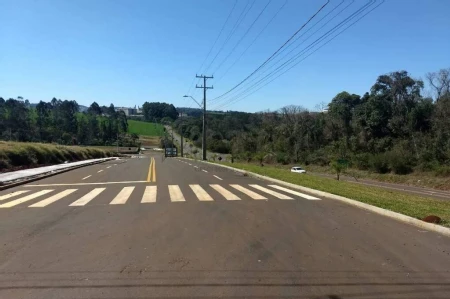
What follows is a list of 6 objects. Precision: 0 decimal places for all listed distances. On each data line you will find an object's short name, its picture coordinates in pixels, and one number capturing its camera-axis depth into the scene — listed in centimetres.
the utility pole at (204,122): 5655
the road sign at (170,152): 9706
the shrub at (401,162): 4475
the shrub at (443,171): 3844
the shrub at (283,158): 6939
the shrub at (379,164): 4775
